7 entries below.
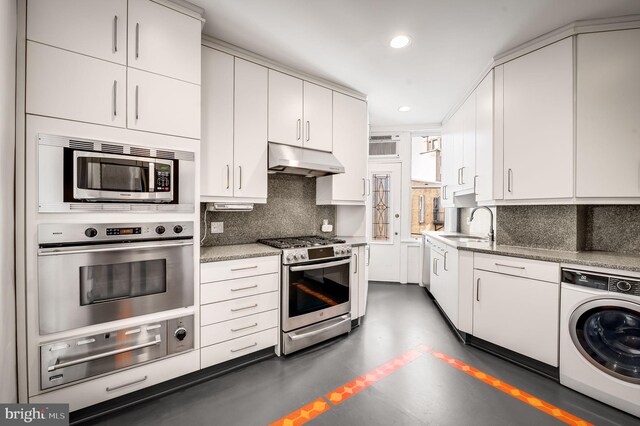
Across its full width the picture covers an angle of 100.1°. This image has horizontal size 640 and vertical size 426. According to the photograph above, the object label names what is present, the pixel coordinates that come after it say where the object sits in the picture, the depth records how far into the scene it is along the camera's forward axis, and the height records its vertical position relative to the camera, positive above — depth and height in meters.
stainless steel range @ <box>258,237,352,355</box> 2.39 -0.76
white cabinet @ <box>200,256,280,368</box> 2.03 -0.78
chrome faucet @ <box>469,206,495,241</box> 3.00 -0.23
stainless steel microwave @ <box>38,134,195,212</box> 1.51 +0.21
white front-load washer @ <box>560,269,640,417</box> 1.71 -0.85
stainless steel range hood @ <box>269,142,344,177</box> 2.52 +0.50
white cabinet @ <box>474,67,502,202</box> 2.65 +0.66
